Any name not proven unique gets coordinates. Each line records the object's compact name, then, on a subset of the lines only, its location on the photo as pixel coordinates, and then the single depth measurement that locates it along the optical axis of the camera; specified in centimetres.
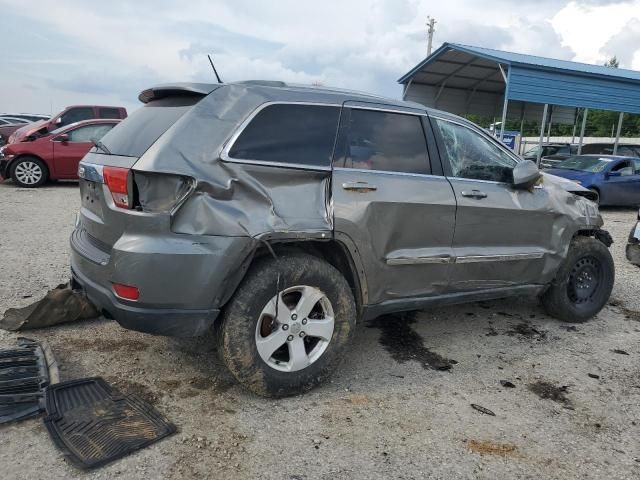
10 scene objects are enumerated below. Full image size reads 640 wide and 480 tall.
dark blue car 1266
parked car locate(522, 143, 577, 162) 2053
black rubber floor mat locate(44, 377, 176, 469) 256
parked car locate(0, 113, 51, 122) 2370
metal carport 1680
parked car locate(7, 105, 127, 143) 1180
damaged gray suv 282
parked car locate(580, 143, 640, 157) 1933
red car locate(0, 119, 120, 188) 1162
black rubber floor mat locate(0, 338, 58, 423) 287
